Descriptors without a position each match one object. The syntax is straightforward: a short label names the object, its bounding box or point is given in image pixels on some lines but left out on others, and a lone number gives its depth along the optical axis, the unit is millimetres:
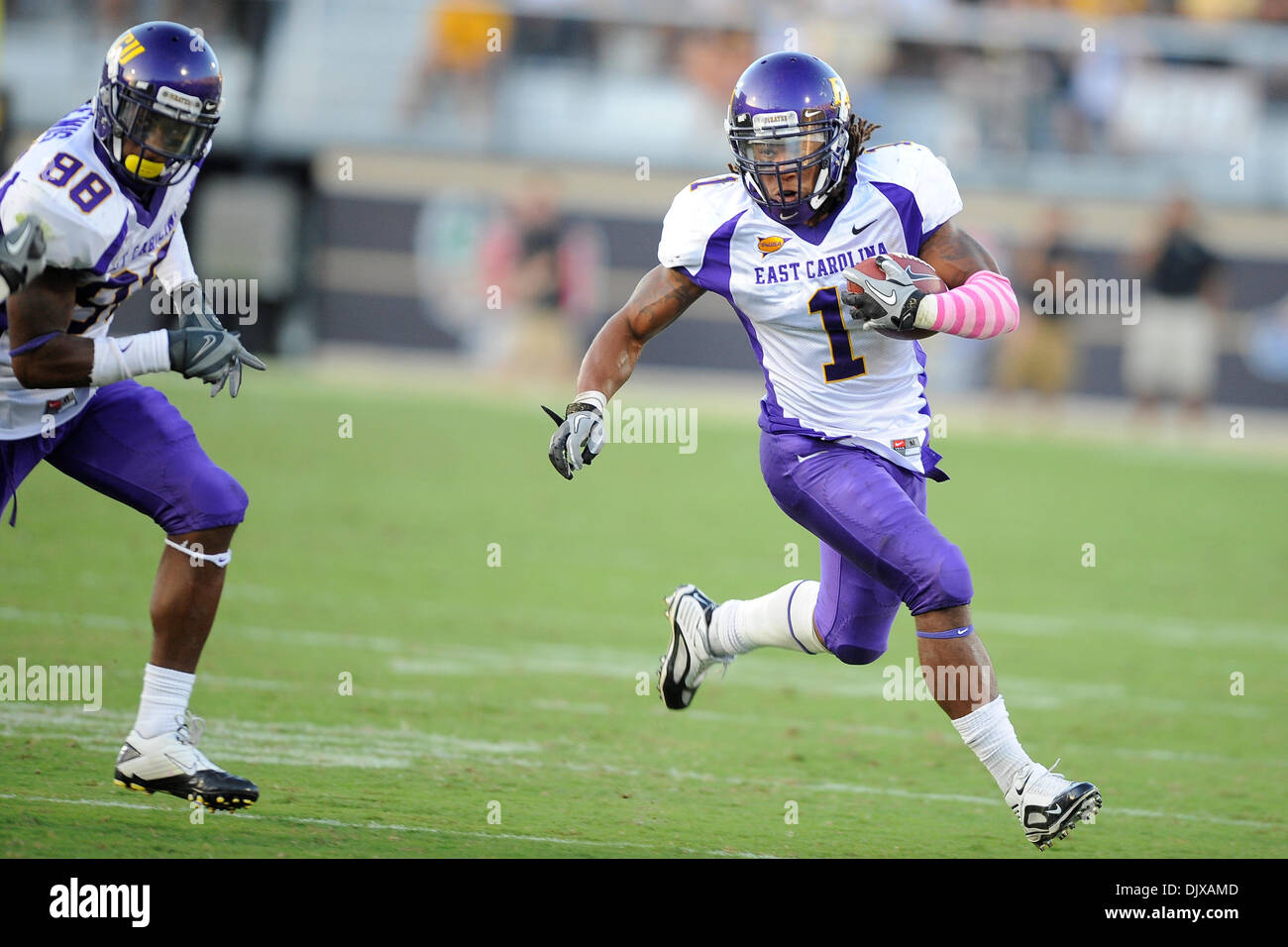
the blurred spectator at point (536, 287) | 15266
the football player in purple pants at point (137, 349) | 4184
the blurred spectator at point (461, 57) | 17859
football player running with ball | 4246
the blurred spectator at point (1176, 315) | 14594
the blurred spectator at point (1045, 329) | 15344
